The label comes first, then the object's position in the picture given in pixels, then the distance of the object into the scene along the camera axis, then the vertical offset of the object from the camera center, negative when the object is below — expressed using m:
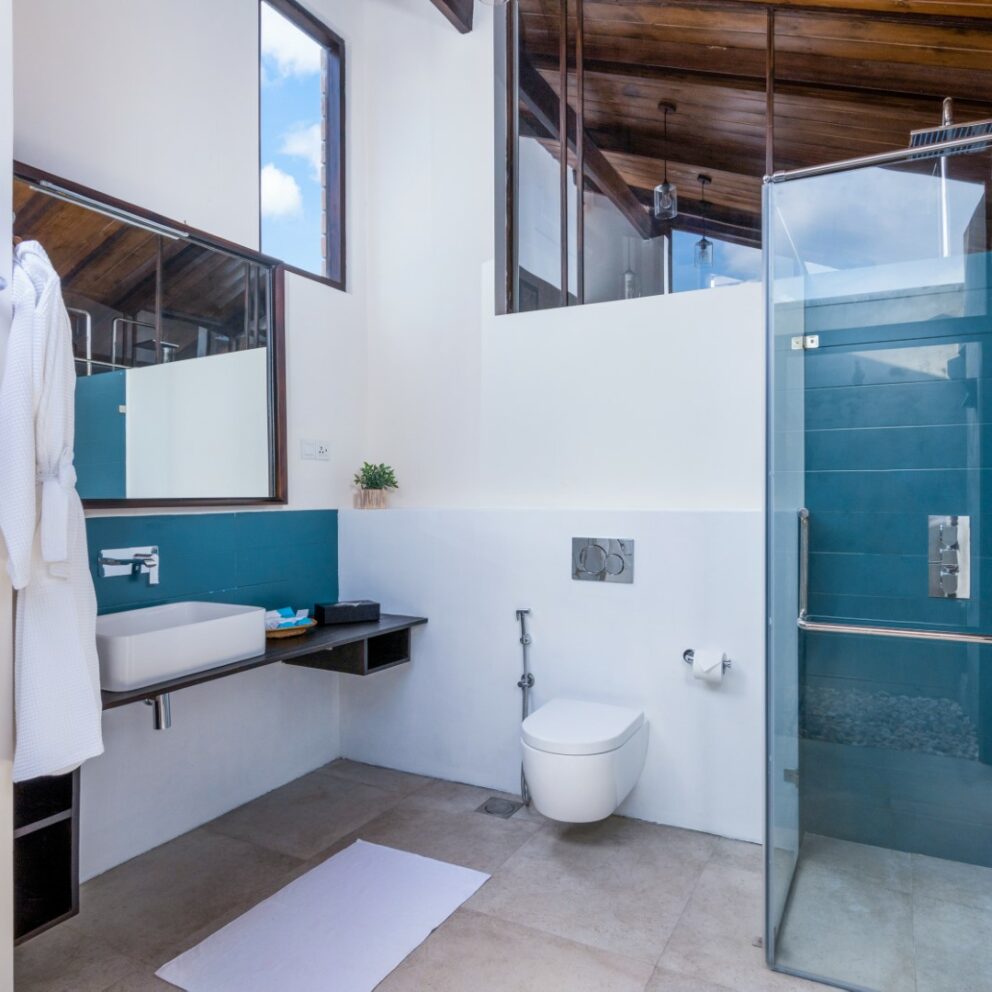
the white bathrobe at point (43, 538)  1.66 -0.11
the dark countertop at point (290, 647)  2.01 -0.57
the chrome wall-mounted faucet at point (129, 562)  2.35 -0.24
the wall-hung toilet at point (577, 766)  2.30 -0.90
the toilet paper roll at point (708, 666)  2.53 -0.62
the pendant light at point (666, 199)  3.09 +1.29
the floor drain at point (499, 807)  2.82 -1.27
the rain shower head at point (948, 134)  2.04 +1.06
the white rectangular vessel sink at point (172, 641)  2.02 -0.46
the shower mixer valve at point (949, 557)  2.32 -0.22
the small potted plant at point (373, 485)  3.37 +0.03
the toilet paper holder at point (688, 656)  2.62 -0.61
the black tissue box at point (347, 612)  3.00 -0.52
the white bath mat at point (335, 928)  1.87 -1.27
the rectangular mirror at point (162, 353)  2.30 +0.51
